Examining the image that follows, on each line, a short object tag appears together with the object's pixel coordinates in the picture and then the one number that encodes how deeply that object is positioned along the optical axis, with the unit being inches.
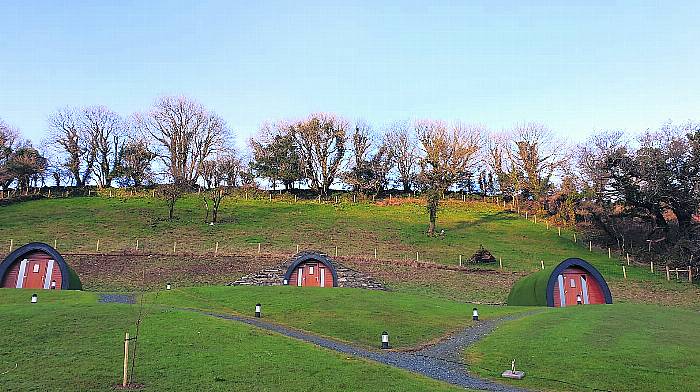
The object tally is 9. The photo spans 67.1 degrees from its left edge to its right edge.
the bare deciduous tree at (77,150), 3533.5
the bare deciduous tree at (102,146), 3651.6
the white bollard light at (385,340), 866.8
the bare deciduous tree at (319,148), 3585.1
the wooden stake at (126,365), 560.9
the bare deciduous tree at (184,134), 3326.8
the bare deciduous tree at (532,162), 3120.1
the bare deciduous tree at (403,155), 3750.0
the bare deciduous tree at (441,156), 2657.5
